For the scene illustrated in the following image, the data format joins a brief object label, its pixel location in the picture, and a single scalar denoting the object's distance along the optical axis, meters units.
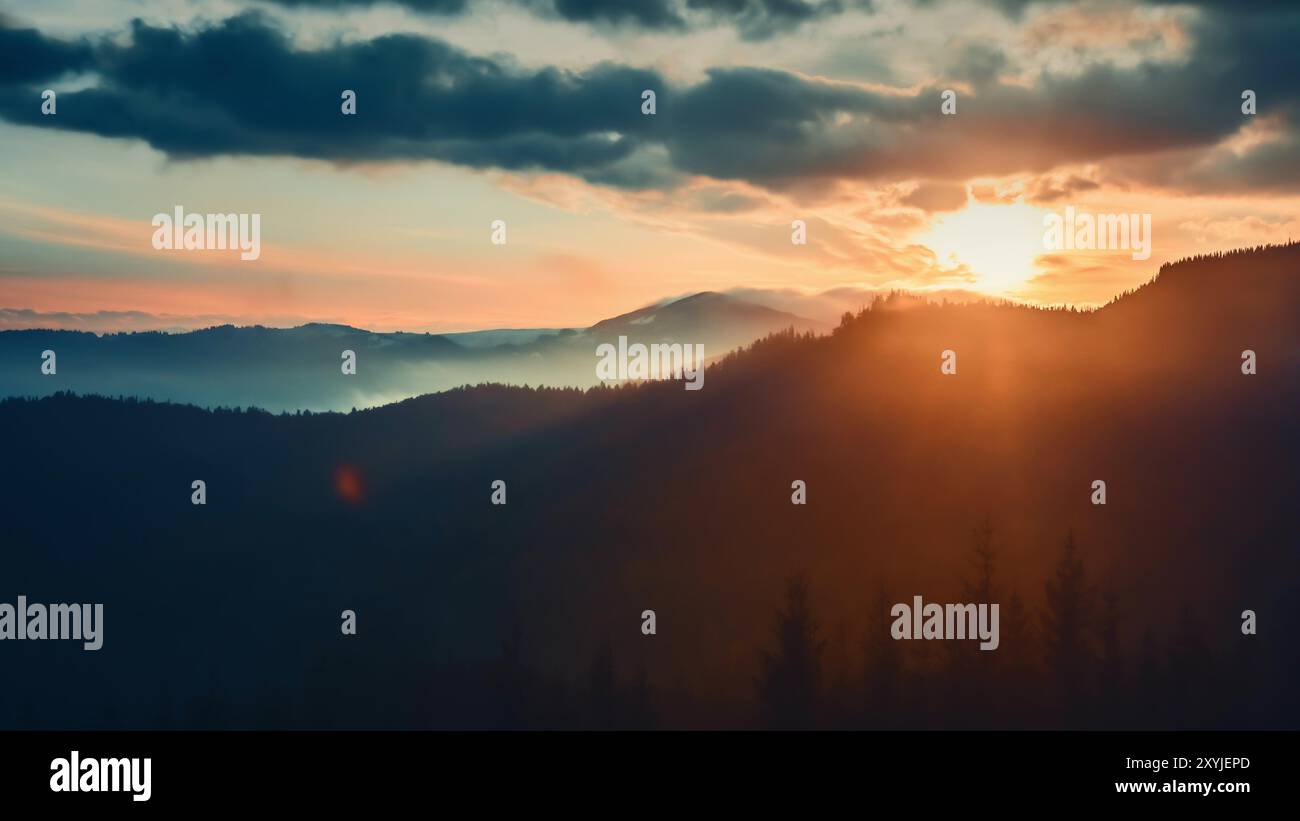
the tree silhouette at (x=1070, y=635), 104.00
